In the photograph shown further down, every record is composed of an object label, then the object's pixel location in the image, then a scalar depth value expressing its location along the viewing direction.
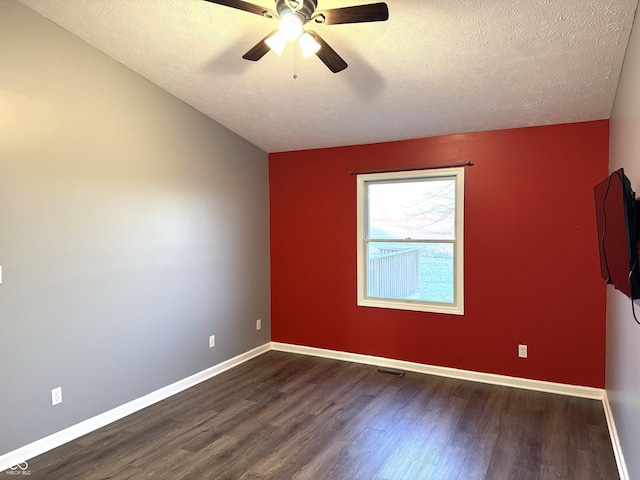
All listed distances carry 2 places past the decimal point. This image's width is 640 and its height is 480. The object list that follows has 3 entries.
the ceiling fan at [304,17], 1.94
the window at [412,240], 4.02
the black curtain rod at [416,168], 3.90
